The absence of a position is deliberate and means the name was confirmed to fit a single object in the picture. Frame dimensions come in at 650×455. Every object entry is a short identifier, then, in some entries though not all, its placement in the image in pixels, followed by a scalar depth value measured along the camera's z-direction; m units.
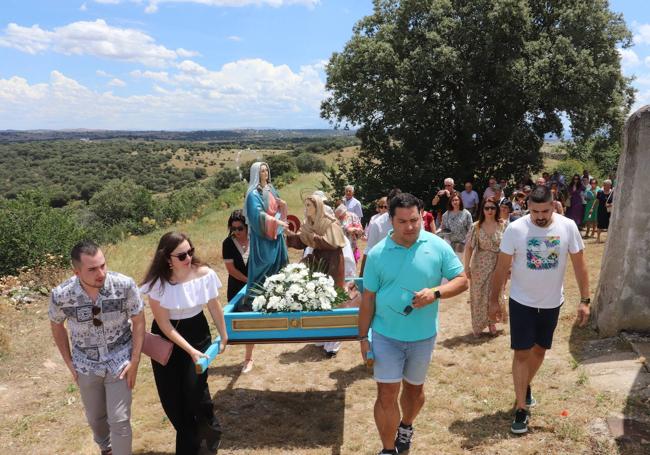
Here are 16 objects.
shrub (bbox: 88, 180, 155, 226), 51.25
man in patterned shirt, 3.43
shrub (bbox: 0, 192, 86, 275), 13.12
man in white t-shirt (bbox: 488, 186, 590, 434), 3.97
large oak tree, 15.40
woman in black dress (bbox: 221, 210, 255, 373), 5.74
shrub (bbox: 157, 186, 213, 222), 41.85
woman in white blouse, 3.74
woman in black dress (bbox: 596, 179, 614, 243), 11.77
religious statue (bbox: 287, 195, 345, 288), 5.32
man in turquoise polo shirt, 3.45
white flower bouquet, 4.54
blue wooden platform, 4.47
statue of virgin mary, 5.25
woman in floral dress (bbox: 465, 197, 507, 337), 6.40
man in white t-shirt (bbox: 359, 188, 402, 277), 6.16
